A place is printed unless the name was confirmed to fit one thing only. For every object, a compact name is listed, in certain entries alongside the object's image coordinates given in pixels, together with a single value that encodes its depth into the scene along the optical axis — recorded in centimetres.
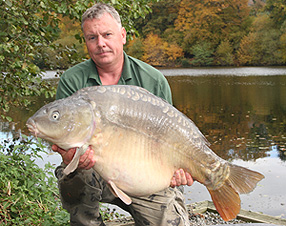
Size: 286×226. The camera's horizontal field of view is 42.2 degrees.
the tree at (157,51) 4844
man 247
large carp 185
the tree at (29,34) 324
